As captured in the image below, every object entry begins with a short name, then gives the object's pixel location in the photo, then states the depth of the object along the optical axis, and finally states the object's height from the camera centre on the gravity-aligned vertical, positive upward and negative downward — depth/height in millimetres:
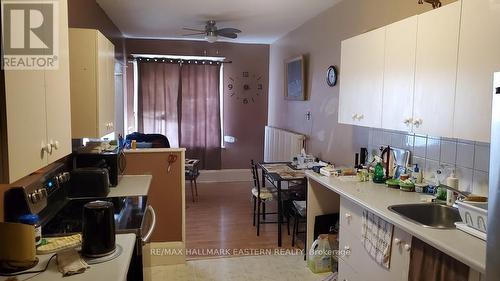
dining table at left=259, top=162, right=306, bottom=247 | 3596 -647
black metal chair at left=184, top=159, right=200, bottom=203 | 5418 -961
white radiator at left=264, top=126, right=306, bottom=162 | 4765 -487
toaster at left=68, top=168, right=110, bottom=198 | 2416 -502
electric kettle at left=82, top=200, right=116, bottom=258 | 1491 -504
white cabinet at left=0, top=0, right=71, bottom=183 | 1094 -39
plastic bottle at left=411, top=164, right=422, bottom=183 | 2499 -420
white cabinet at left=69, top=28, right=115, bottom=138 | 2486 +167
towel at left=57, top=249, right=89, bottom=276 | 1367 -599
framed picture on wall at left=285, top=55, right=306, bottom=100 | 4734 +429
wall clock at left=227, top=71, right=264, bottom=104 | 6652 +412
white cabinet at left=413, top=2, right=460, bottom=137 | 1873 +228
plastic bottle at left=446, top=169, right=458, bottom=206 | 2070 -423
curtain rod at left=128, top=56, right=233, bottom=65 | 6250 +828
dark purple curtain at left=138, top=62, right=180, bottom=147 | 6297 +147
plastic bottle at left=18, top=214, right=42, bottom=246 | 1585 -509
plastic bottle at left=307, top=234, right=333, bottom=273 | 3064 -1221
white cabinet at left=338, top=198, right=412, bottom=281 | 1900 -847
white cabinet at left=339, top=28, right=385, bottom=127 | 2523 +240
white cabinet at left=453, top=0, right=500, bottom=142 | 1644 +221
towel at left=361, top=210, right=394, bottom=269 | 2008 -721
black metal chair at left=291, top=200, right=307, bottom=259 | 3602 -1013
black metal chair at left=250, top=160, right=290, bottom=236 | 4047 -947
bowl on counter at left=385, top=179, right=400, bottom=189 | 2545 -490
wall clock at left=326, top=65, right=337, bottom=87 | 3783 +367
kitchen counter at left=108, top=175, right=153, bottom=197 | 2523 -583
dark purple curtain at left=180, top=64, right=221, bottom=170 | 6449 -39
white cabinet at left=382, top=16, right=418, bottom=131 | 2195 +238
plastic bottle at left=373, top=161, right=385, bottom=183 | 2713 -461
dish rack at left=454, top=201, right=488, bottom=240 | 1617 -467
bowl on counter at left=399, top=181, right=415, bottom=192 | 2438 -485
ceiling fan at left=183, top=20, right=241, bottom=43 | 4730 +999
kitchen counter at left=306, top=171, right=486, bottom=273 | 1466 -542
